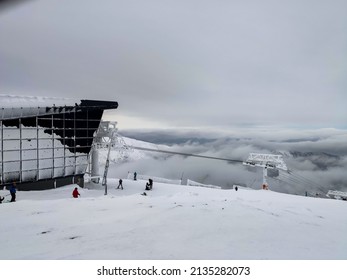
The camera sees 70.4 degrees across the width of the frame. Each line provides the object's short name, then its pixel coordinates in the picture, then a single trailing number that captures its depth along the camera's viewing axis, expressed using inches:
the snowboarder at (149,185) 1085.9
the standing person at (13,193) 595.5
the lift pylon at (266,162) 1505.9
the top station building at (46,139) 955.3
